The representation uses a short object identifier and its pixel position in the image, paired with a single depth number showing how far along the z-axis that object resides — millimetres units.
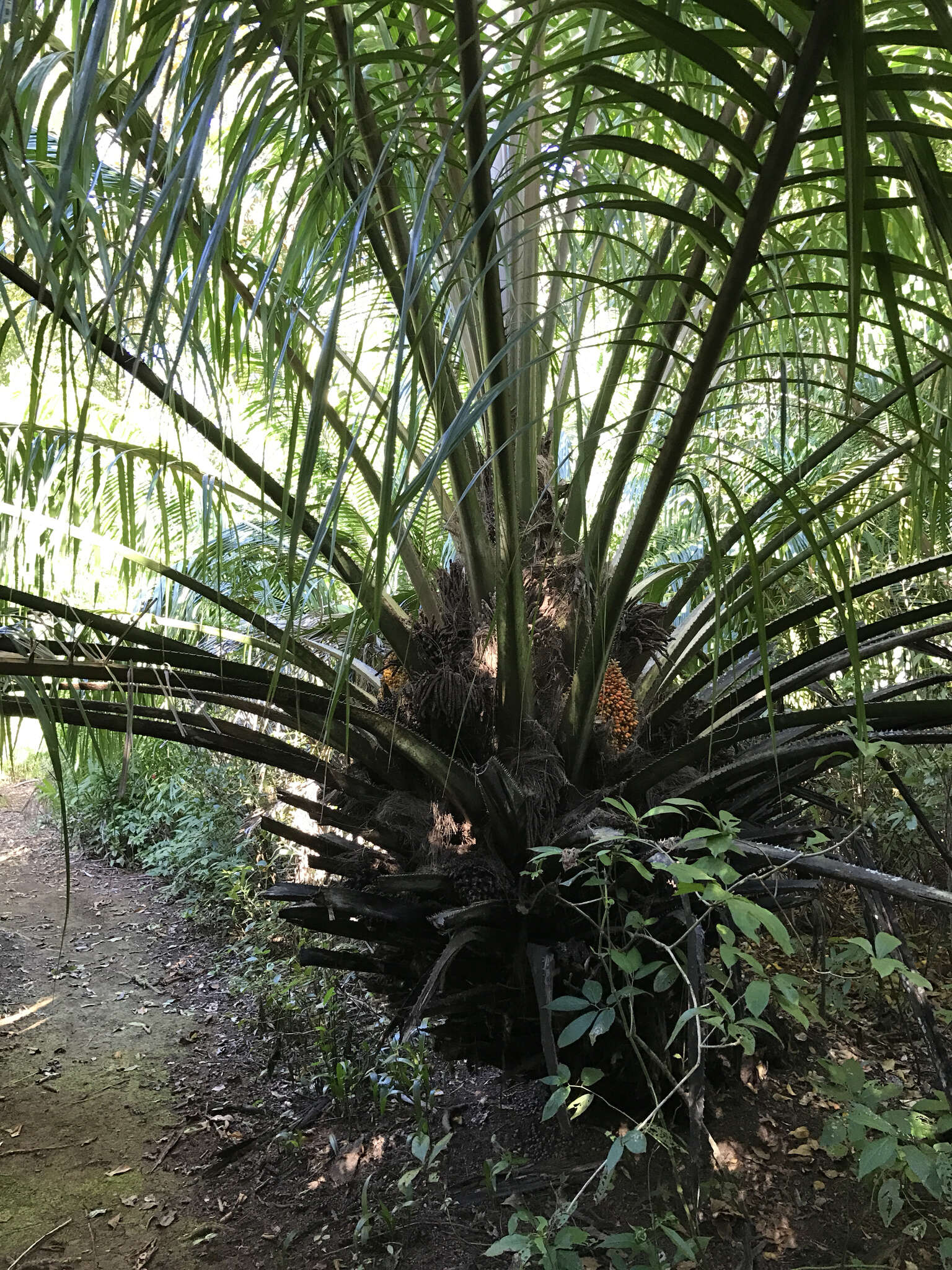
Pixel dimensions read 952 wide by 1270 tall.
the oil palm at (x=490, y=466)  825
